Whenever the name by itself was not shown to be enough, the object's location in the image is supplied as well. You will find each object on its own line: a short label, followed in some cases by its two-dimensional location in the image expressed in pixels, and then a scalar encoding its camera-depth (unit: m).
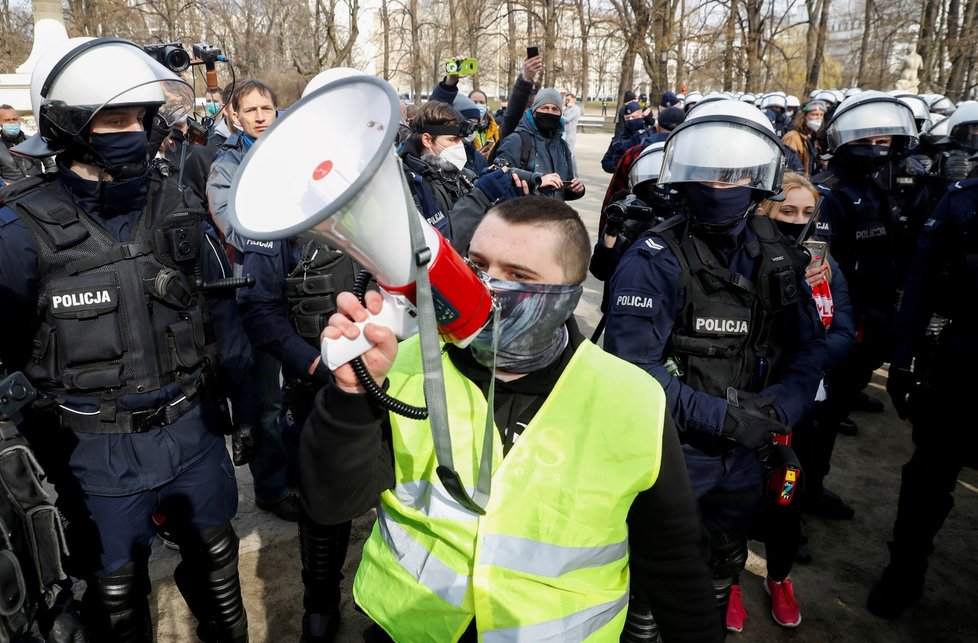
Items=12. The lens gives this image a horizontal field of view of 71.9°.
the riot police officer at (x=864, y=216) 4.05
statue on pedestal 19.30
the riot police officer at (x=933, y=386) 2.99
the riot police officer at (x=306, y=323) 2.90
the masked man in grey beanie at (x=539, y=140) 6.20
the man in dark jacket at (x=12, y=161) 7.51
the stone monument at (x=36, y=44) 12.89
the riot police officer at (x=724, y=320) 2.48
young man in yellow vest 1.49
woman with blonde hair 3.10
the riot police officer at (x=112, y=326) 2.22
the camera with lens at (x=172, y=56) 3.42
